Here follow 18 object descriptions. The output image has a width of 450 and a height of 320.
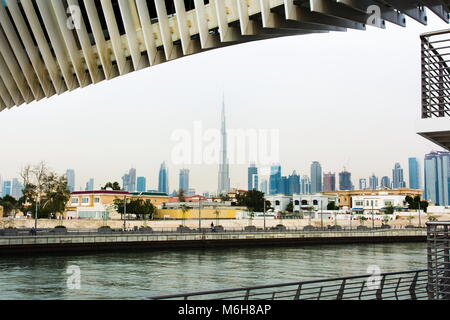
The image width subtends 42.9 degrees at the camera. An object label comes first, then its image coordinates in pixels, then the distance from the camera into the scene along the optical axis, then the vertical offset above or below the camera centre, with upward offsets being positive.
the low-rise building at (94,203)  96.44 -0.89
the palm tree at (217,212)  97.38 -2.67
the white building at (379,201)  132.40 -1.47
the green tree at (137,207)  93.12 -1.61
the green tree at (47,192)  78.14 +0.87
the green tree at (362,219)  102.95 -4.48
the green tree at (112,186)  110.12 +2.28
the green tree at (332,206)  129.12 -2.43
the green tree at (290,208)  130.82 -2.81
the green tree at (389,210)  118.25 -3.17
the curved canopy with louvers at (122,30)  7.54 +2.42
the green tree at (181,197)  114.68 -0.02
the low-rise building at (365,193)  139.88 +0.38
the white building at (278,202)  136.12 -1.45
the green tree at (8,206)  95.06 -1.19
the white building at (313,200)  131.88 -1.12
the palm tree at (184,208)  97.74 -1.96
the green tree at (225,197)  124.56 -0.24
